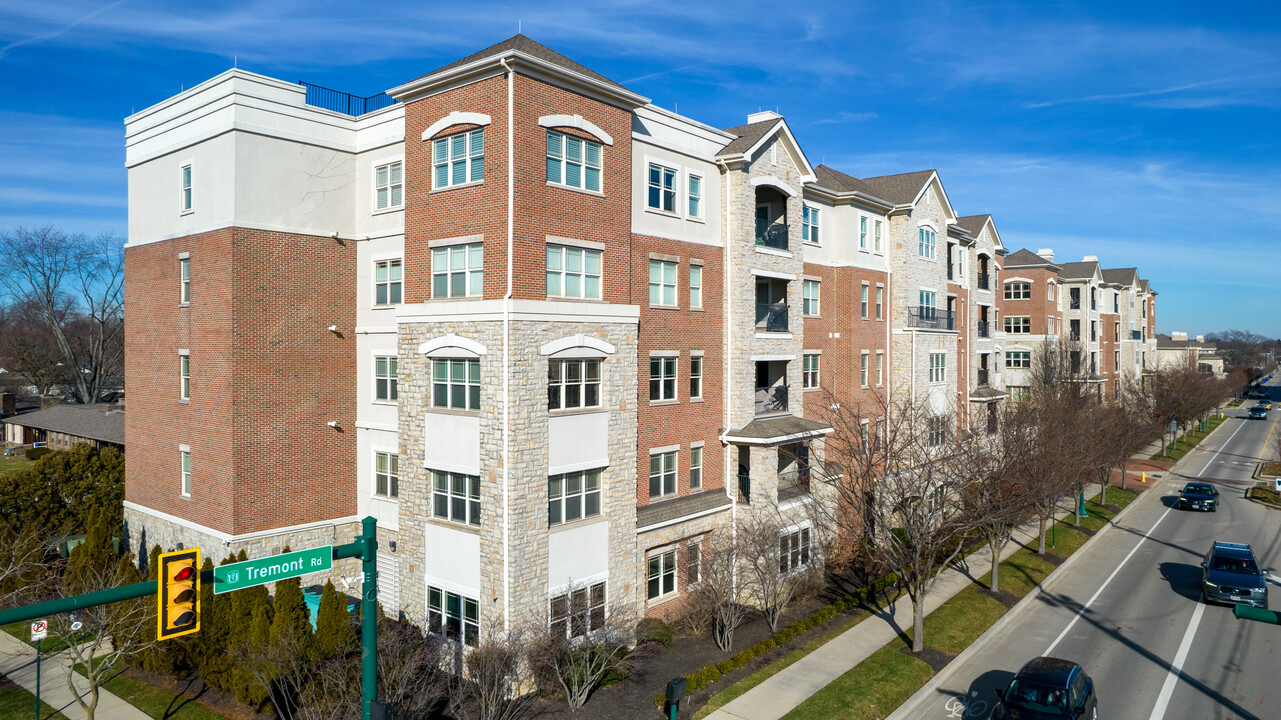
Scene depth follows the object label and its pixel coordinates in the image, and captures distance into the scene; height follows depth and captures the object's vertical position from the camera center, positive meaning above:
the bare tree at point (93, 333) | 57.91 +2.00
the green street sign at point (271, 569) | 9.54 -2.92
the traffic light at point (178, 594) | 8.70 -2.90
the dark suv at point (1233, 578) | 23.95 -7.63
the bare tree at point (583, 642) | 17.11 -7.25
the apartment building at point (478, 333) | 18.38 +0.64
